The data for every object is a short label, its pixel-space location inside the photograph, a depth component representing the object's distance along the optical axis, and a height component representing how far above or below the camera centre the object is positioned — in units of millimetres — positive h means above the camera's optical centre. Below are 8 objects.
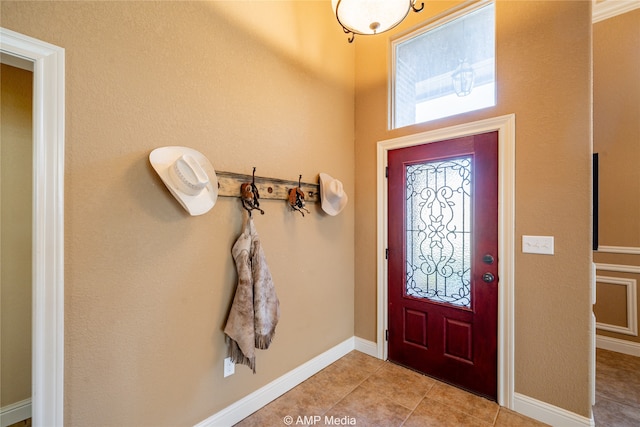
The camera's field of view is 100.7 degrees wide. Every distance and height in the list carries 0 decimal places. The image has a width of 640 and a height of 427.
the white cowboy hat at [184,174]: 1304 +188
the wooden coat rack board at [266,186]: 1629 +180
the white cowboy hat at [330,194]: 2207 +148
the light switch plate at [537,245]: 1723 -218
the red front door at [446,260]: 1951 -393
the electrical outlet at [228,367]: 1665 -987
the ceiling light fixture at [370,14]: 1448 +1124
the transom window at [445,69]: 2041 +1214
